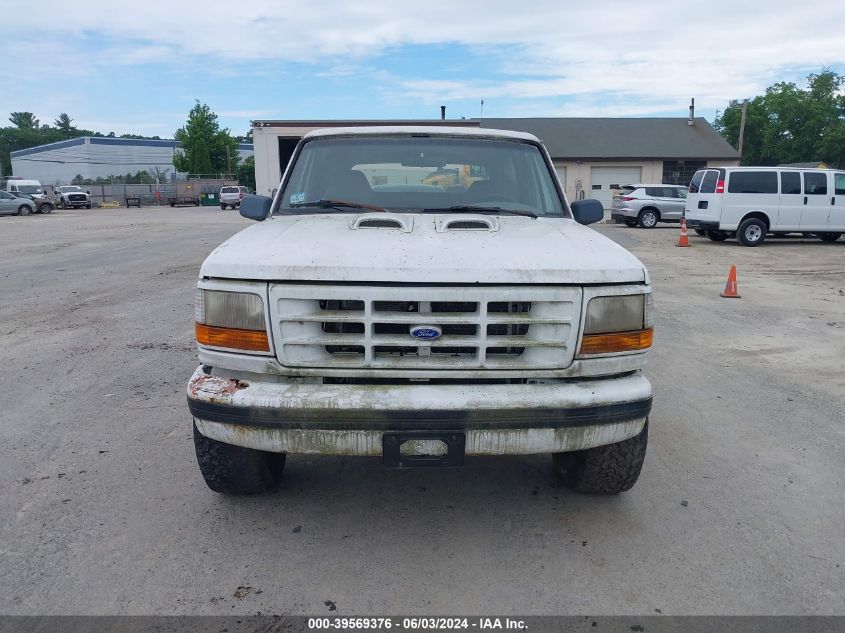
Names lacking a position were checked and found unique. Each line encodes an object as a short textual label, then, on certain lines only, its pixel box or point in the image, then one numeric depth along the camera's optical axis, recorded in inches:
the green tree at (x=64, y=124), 5108.3
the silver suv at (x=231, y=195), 1718.8
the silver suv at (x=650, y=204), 956.0
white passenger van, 665.6
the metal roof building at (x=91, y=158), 2992.1
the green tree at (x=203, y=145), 2464.3
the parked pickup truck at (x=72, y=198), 1750.7
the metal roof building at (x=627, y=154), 1537.9
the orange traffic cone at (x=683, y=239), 677.9
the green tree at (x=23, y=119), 5157.5
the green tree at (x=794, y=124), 2291.8
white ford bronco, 109.2
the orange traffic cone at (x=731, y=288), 376.8
